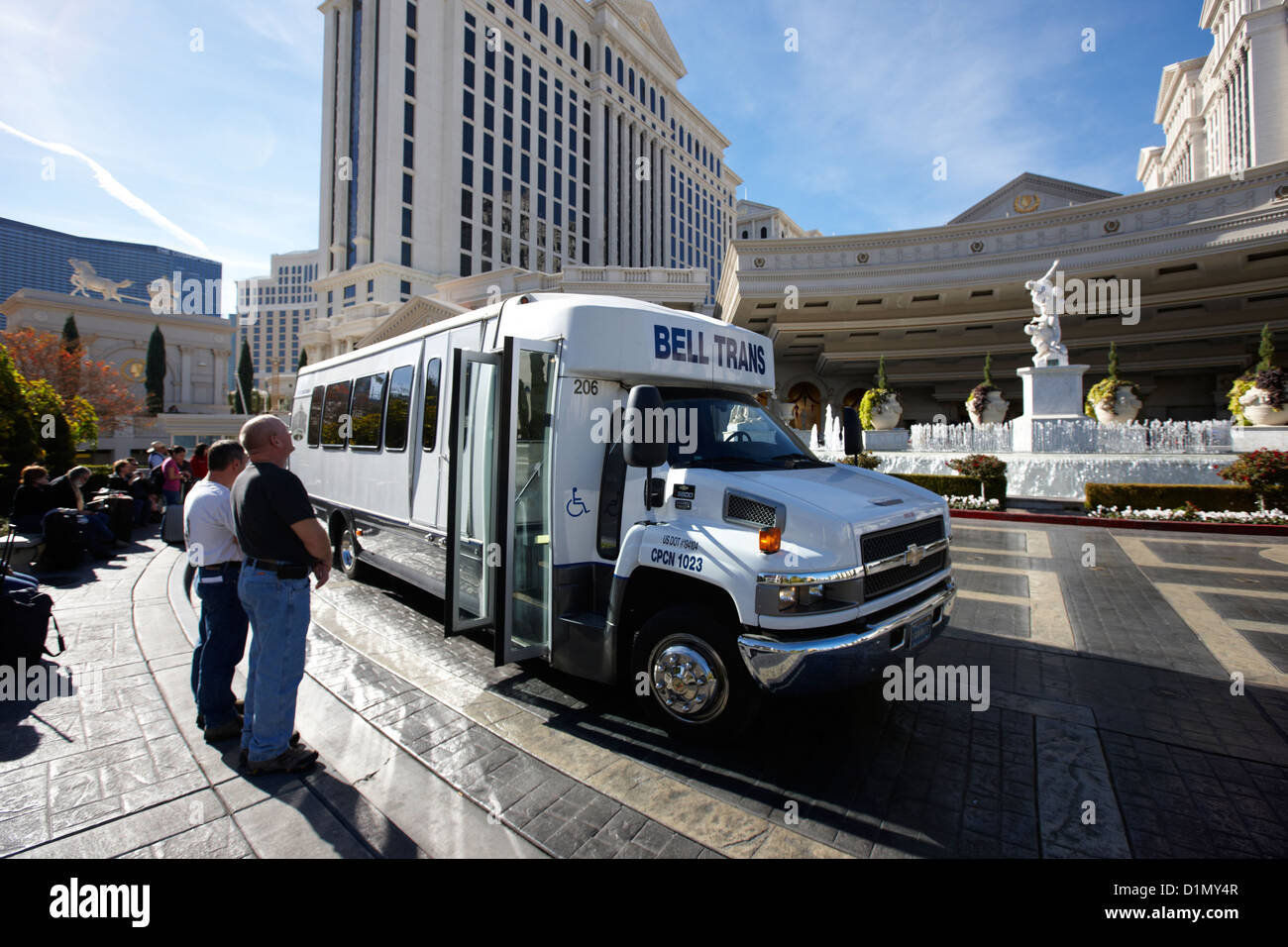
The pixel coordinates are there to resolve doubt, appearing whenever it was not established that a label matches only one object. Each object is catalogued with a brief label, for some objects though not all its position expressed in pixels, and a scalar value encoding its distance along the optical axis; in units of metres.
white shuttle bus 3.44
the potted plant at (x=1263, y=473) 12.43
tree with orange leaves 32.88
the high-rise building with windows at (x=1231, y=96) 53.16
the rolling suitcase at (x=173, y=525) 8.86
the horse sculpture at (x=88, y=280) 53.66
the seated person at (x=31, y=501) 8.14
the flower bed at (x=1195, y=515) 12.22
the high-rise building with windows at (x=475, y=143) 60.25
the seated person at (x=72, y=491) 8.66
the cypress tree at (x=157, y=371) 53.12
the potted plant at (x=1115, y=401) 18.75
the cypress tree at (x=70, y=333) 44.21
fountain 15.36
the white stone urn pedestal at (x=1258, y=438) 14.52
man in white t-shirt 3.82
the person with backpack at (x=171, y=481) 13.03
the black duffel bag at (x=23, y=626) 4.64
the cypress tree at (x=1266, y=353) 15.63
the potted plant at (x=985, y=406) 21.69
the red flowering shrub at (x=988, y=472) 15.32
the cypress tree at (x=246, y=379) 63.12
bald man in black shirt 3.41
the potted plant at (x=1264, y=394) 14.88
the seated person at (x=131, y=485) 12.66
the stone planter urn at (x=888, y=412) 22.80
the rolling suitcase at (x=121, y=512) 10.94
